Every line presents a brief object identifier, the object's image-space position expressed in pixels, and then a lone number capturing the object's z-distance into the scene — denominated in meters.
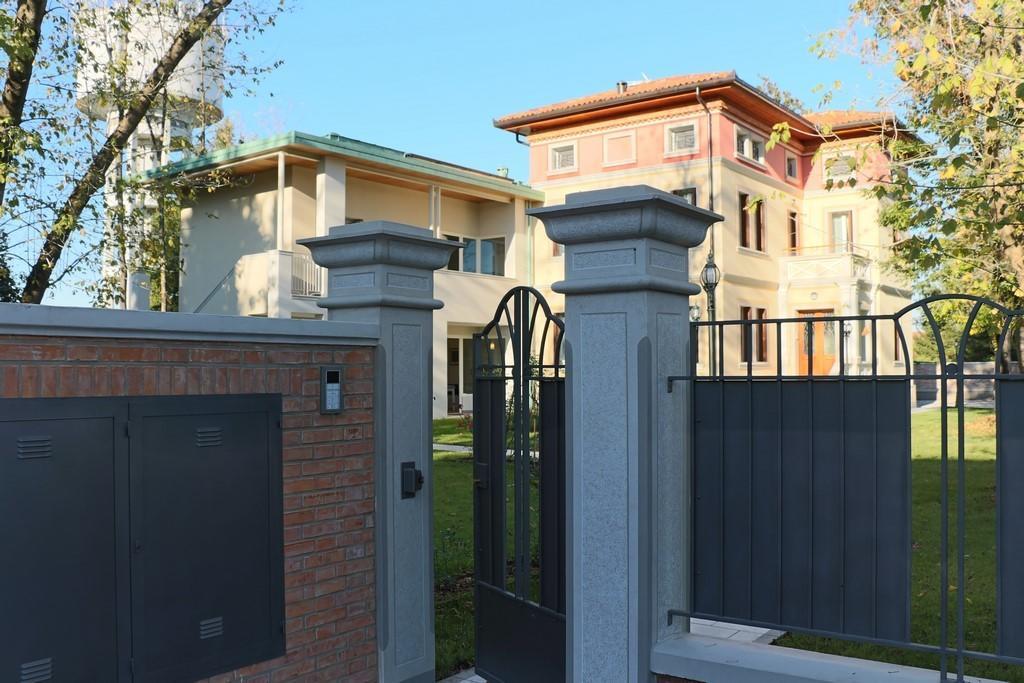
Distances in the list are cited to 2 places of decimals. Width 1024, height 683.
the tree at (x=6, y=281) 11.49
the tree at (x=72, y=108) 10.58
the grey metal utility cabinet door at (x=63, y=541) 3.57
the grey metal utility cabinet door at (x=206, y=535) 4.02
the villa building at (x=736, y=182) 24.95
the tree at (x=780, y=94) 35.31
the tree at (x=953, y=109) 6.18
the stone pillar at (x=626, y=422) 3.77
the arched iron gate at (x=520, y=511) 4.46
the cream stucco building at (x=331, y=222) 21.09
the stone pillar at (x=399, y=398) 5.07
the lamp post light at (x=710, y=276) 16.72
